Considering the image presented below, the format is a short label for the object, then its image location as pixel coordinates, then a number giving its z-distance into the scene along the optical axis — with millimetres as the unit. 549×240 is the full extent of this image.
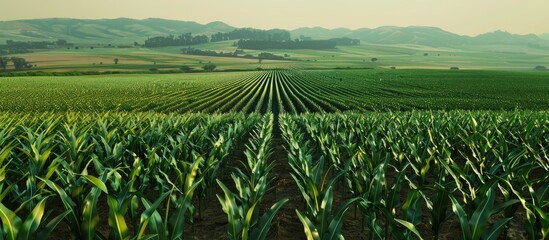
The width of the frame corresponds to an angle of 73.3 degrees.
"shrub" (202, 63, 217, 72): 144650
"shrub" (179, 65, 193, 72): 140125
